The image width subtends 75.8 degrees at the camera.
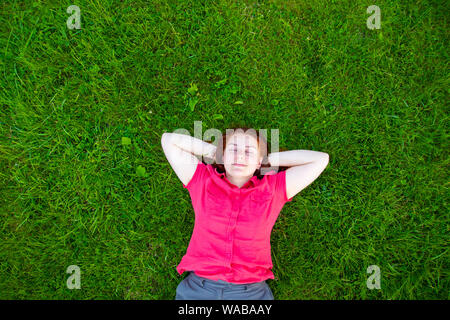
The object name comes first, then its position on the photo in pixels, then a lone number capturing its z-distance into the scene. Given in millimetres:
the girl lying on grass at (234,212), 2901
